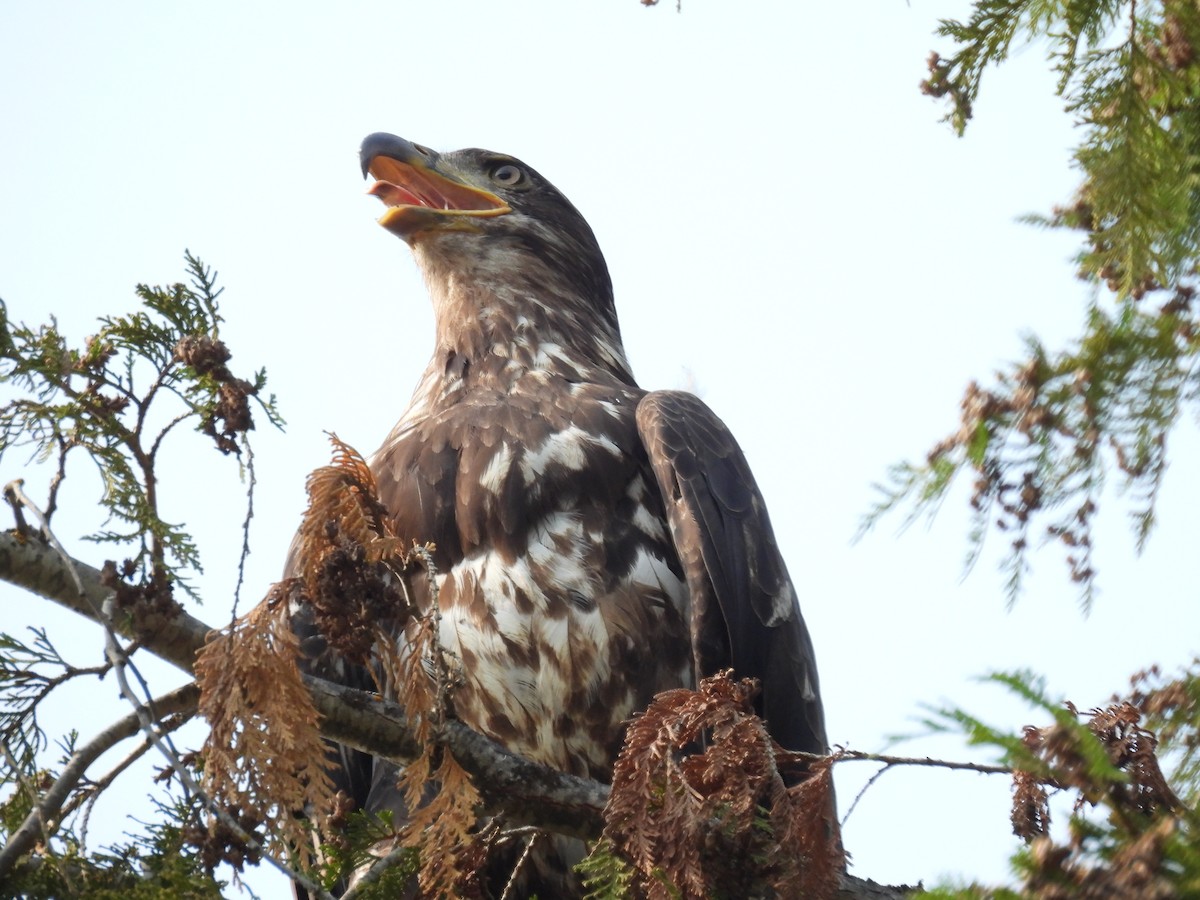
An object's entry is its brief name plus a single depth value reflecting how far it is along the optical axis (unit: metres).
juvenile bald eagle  8.67
